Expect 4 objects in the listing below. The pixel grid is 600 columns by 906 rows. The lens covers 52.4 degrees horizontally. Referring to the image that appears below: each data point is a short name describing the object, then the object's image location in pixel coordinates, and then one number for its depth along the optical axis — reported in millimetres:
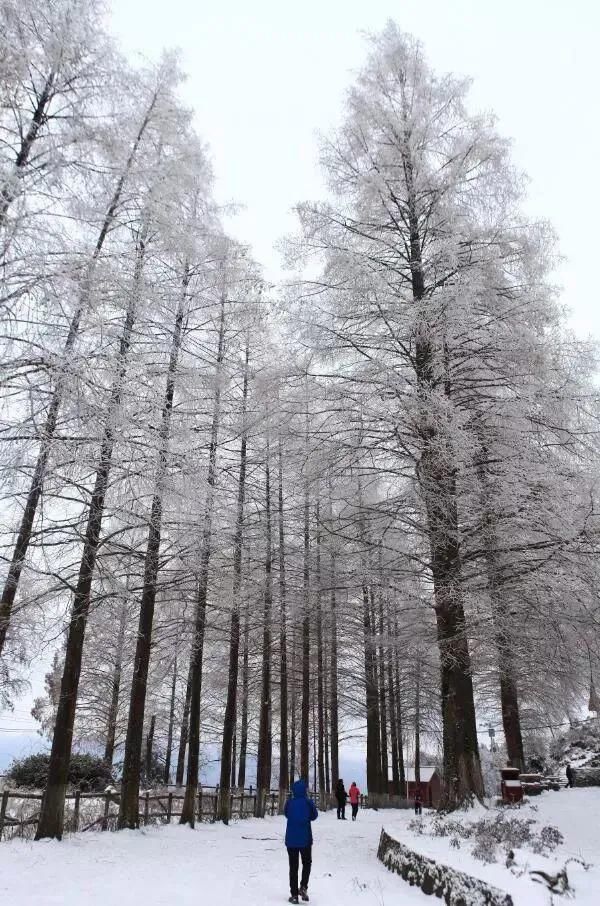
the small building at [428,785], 34188
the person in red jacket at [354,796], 19517
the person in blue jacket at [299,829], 6652
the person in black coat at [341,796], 19892
